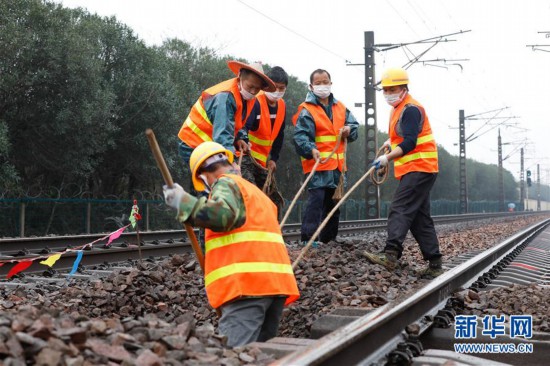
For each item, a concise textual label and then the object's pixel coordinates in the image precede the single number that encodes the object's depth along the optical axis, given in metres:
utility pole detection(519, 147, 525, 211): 75.59
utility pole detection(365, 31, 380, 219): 24.34
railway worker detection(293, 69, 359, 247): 7.99
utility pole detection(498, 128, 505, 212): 61.30
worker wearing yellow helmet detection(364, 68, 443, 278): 6.75
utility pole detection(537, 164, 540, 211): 92.36
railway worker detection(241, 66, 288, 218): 7.44
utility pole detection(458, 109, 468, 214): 45.56
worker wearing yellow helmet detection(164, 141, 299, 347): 3.50
